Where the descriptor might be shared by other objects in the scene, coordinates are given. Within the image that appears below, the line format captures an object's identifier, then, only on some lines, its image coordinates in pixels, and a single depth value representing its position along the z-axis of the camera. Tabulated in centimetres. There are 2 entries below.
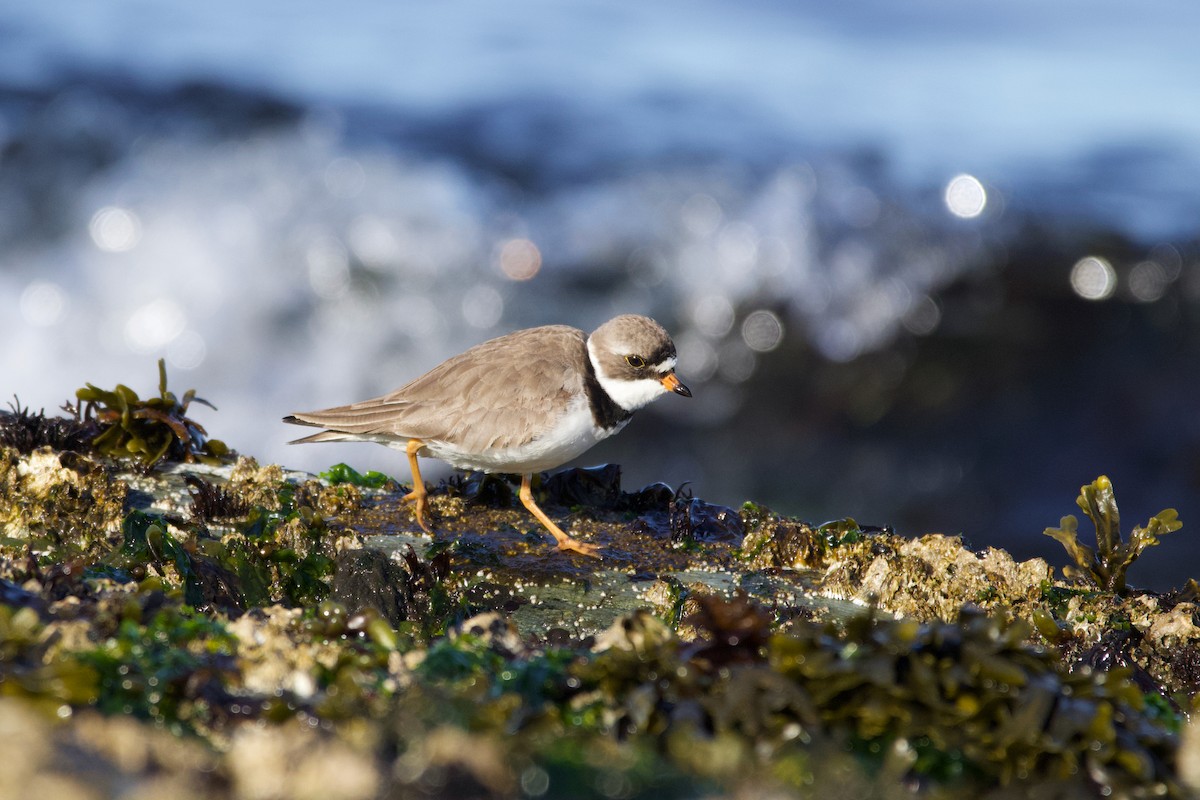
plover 1166
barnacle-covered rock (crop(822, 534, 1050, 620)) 981
